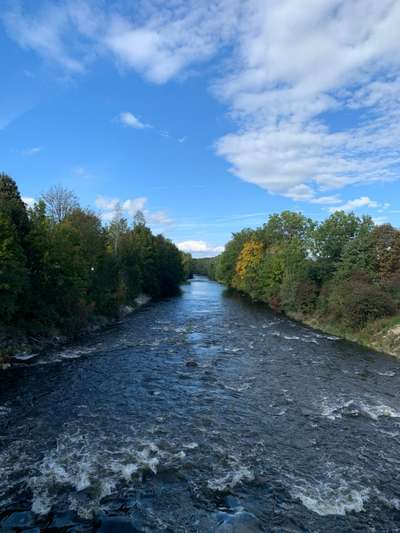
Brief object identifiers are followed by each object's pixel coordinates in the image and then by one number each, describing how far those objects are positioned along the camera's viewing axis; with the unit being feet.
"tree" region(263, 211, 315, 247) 231.50
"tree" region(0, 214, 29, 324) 68.85
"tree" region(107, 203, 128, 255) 182.09
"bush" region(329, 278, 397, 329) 103.43
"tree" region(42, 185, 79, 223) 143.74
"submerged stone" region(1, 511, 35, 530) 26.73
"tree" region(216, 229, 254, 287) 298.15
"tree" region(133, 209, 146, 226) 245.04
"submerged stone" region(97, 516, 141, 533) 26.66
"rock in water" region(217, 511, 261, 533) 26.84
